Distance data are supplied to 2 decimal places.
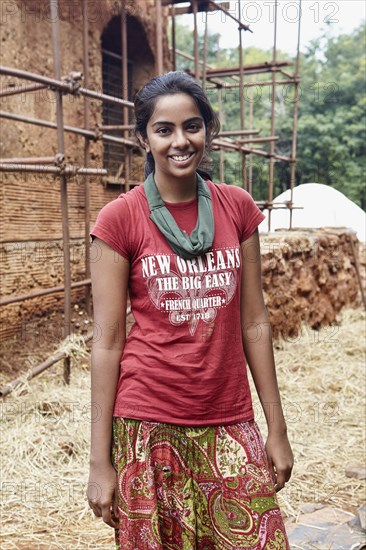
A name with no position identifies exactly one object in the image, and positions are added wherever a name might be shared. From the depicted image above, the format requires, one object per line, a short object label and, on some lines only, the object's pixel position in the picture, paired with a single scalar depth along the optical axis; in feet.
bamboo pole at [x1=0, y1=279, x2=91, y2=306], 13.05
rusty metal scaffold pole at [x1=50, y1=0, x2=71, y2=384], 13.39
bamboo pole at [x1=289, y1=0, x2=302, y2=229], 23.88
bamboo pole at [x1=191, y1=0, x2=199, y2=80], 19.95
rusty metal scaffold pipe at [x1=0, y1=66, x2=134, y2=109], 12.30
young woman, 5.31
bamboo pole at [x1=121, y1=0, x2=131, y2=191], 18.89
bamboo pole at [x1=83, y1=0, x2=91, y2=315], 16.16
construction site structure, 13.70
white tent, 38.68
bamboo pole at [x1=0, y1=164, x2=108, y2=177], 12.40
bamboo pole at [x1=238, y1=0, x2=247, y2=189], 22.10
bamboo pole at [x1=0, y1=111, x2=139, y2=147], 15.31
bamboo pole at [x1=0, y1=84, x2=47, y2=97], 13.38
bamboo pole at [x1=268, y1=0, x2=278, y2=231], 23.81
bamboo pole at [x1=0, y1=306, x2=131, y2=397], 12.78
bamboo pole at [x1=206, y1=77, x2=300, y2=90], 25.54
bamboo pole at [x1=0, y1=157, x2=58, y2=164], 13.19
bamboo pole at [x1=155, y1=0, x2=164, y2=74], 17.62
